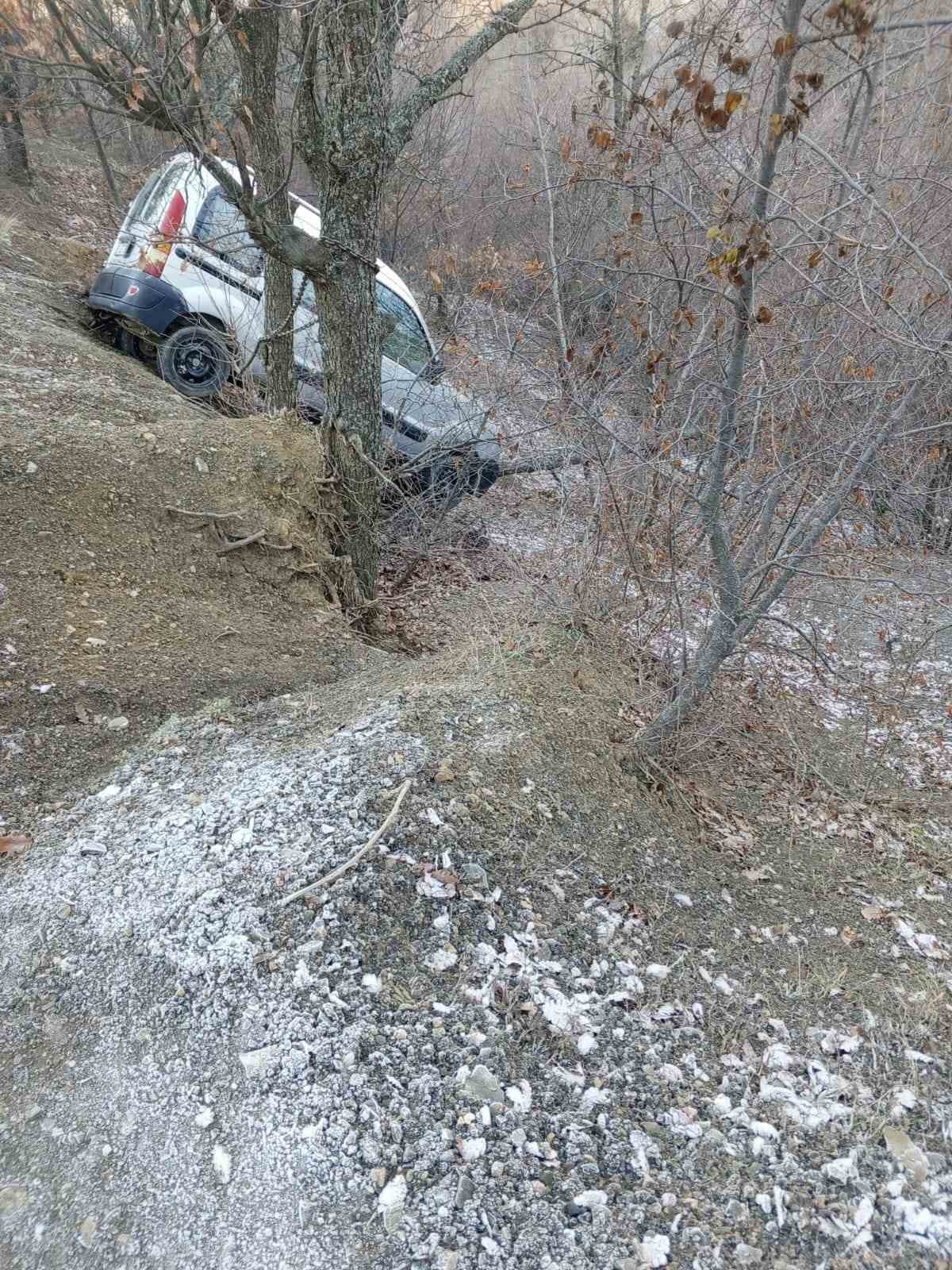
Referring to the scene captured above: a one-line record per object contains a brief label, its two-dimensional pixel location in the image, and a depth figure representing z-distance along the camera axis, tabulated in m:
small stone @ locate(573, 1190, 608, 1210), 2.09
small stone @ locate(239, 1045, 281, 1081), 2.27
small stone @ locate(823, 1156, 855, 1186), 2.23
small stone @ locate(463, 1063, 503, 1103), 2.29
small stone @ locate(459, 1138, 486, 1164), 2.15
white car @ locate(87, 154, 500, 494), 6.68
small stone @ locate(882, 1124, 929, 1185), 2.27
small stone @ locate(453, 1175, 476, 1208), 2.06
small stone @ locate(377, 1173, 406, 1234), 2.00
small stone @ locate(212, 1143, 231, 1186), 2.07
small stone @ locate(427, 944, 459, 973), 2.61
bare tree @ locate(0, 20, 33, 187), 10.25
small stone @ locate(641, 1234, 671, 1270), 2.00
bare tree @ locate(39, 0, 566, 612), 4.23
